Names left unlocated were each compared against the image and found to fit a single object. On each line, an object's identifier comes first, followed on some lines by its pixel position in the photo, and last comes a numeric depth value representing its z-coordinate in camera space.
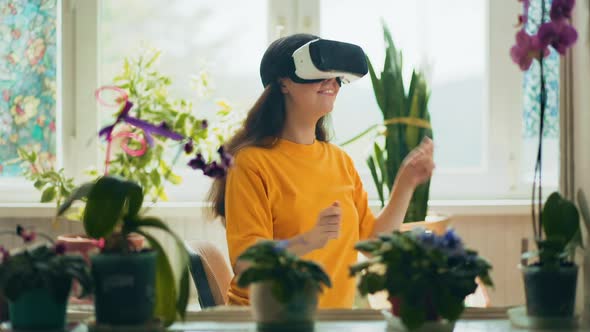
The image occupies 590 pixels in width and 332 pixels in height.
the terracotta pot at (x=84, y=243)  2.61
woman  3.54
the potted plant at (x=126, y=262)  2.51
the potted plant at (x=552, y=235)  2.70
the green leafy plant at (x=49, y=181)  5.26
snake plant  5.37
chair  3.54
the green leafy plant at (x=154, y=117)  5.22
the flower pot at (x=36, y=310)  2.49
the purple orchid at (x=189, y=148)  2.63
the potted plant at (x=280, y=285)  2.52
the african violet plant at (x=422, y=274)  2.54
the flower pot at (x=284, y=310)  2.54
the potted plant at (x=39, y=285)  2.47
